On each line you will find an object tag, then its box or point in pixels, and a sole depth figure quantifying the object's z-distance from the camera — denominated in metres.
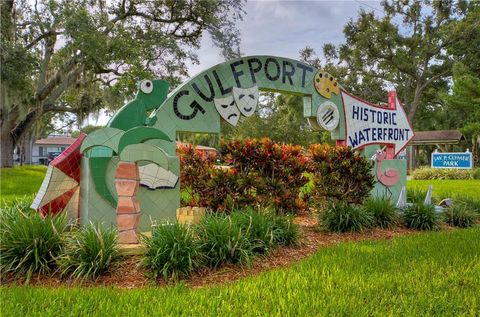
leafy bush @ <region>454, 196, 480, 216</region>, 8.90
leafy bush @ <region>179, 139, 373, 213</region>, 6.64
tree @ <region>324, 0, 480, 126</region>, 26.42
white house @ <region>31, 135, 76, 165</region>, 64.59
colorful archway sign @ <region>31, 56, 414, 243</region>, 5.32
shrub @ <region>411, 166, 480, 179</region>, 21.95
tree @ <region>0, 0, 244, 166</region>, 15.20
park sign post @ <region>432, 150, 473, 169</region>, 23.59
